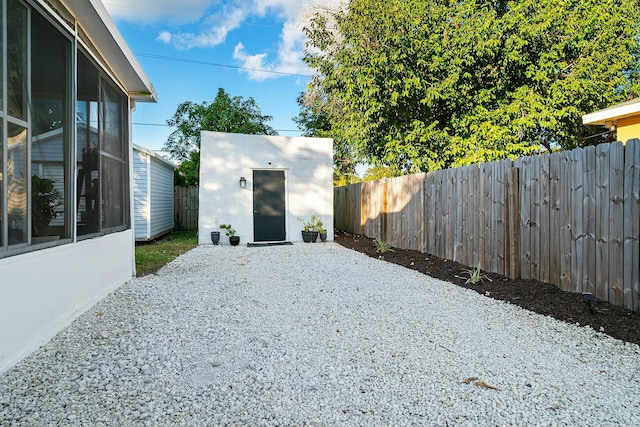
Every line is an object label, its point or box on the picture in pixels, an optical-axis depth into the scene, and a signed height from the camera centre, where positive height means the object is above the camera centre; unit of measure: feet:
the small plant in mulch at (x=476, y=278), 15.34 -3.01
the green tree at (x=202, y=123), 44.55 +11.28
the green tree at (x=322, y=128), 43.29 +11.03
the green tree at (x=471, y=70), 25.96 +10.72
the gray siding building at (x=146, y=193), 30.22 +1.39
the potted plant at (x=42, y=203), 8.41 +0.13
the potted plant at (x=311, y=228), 31.95 -1.78
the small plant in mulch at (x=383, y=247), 25.29 -2.81
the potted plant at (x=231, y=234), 30.04 -2.18
